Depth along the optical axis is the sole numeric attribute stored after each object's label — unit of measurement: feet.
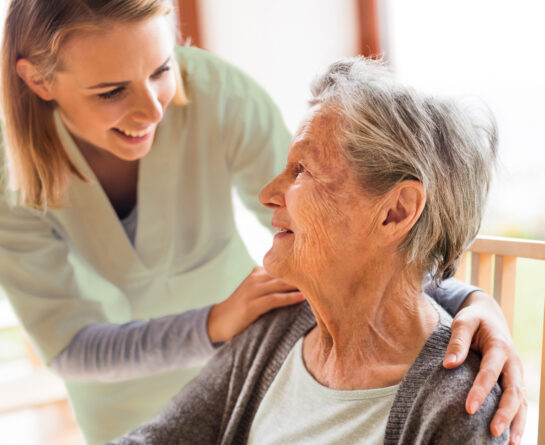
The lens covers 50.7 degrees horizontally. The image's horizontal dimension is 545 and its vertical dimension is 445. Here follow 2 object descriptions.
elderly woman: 3.39
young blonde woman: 4.00
